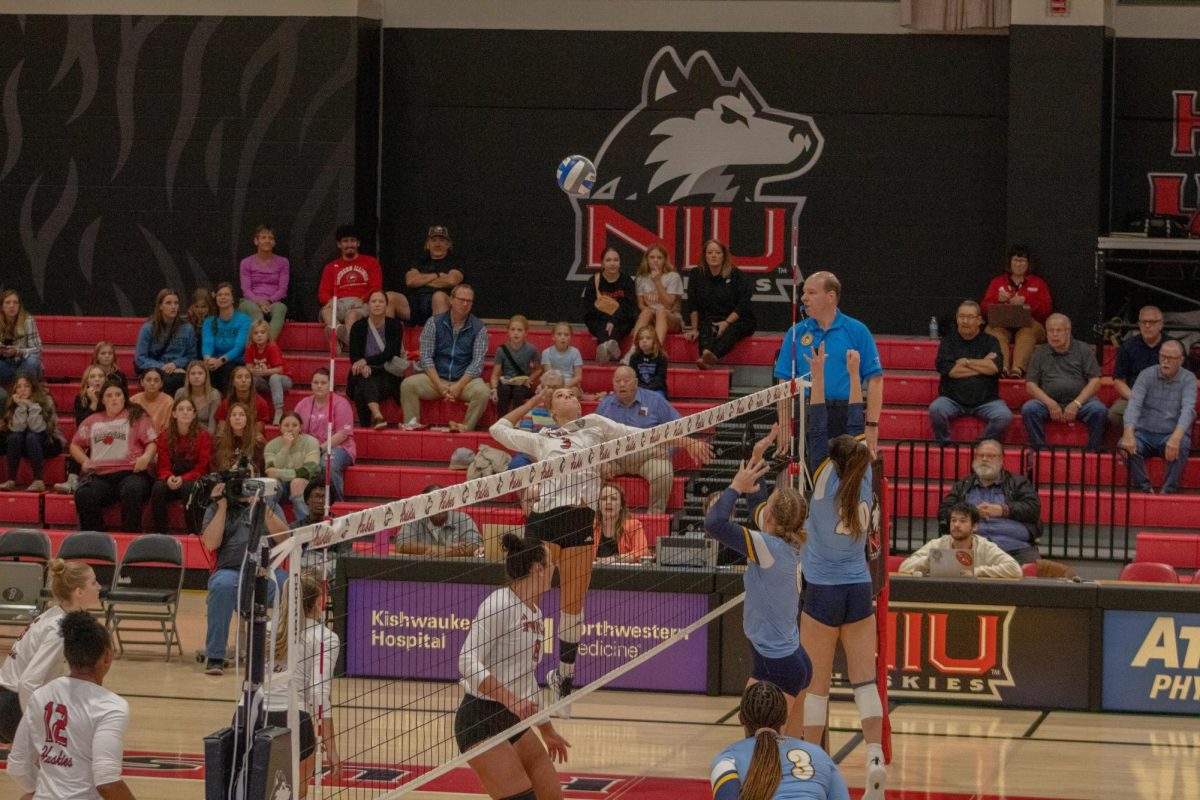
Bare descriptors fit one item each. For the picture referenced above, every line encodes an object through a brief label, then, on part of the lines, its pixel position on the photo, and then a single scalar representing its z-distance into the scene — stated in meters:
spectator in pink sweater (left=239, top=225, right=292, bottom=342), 18.95
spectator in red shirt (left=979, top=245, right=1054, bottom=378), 17.62
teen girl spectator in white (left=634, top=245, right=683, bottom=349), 17.72
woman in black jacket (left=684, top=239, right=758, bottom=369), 17.86
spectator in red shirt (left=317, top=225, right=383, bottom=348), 18.80
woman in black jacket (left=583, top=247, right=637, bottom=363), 17.81
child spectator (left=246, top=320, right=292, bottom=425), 17.61
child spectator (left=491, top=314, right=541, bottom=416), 17.38
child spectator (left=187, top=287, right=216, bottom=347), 18.03
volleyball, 15.73
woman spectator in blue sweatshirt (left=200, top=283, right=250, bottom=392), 17.88
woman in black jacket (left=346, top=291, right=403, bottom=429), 17.66
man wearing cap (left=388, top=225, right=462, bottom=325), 18.67
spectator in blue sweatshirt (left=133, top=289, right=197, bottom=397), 17.88
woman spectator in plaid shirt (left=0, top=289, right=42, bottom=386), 17.72
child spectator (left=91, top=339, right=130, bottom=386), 17.58
